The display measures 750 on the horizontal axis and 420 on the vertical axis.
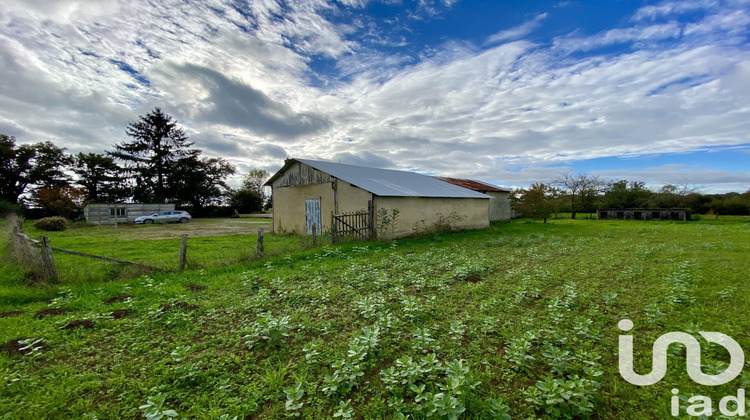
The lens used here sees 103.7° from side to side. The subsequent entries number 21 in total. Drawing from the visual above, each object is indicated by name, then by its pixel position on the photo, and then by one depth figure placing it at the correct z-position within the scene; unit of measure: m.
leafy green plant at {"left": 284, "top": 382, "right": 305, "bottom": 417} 2.43
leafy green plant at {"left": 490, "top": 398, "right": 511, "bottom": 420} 2.25
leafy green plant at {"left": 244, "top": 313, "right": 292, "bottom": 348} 3.66
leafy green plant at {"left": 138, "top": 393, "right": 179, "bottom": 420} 2.30
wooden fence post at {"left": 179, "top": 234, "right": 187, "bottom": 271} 7.20
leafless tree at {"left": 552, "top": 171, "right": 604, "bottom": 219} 33.88
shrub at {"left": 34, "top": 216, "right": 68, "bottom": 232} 20.25
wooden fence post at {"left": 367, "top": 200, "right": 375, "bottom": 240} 12.55
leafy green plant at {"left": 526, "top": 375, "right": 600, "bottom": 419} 2.30
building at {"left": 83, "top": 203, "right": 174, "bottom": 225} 26.67
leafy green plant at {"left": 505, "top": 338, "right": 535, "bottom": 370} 2.97
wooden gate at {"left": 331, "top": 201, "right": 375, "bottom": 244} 12.28
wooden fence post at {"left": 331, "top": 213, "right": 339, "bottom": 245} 11.28
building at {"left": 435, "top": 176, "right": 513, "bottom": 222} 26.31
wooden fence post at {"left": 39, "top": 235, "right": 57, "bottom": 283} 5.88
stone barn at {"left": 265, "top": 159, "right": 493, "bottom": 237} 13.35
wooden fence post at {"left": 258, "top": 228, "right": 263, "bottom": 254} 8.64
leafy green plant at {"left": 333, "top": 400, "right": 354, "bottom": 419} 2.32
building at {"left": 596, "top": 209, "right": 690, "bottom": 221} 26.39
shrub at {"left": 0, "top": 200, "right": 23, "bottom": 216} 28.11
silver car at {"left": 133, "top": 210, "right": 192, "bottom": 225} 27.36
